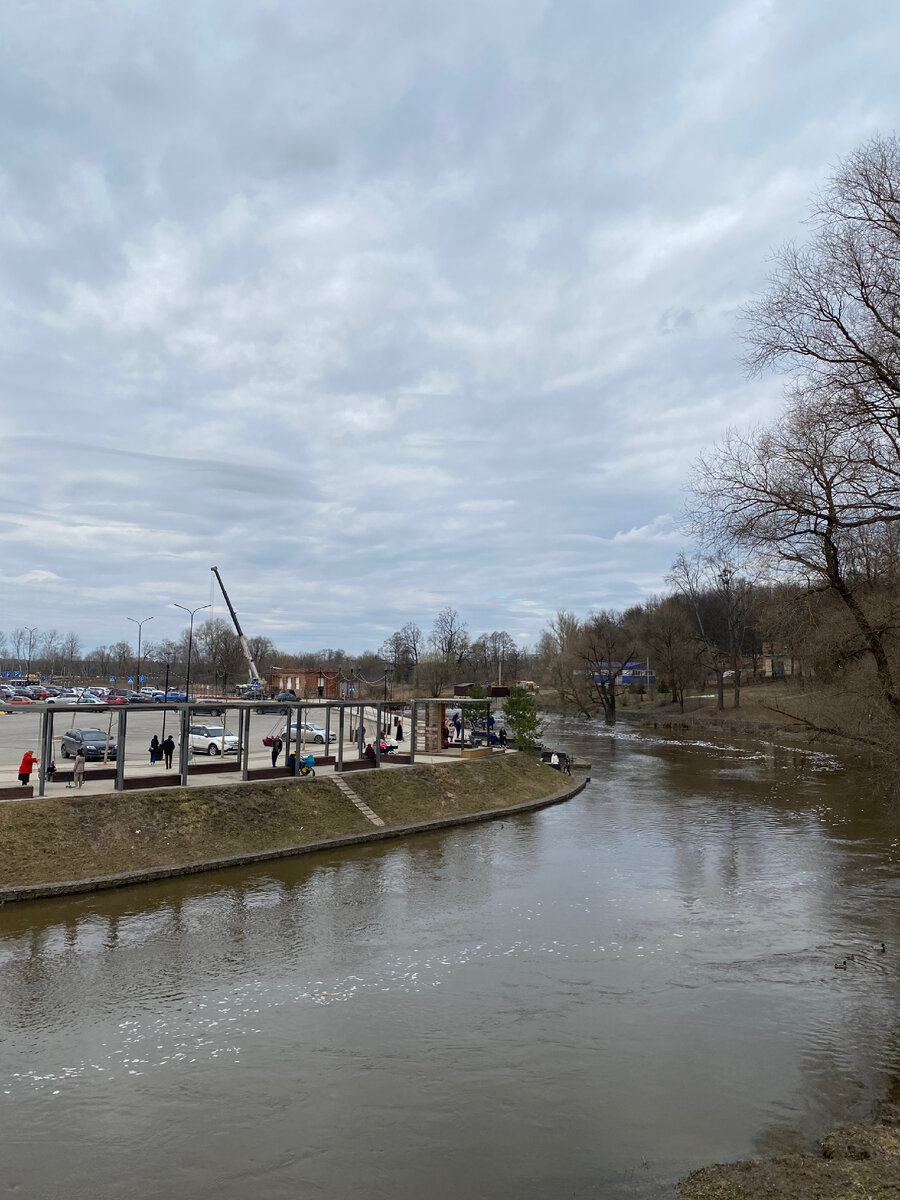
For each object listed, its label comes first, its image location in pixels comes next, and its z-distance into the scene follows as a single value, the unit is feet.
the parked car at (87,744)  131.23
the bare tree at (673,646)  290.76
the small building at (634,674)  329.93
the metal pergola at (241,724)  89.10
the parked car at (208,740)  153.28
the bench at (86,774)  99.47
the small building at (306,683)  369.50
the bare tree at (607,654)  308.19
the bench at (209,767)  110.73
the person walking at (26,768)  93.09
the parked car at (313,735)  171.01
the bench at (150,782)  96.57
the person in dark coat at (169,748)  116.38
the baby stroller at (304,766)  113.50
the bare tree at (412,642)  556.92
